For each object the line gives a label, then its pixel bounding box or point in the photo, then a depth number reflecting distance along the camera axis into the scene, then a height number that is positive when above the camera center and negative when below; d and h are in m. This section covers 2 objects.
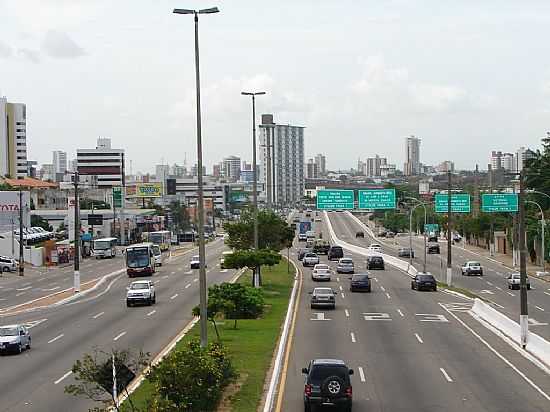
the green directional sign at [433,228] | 140.27 -7.49
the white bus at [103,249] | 107.06 -7.68
